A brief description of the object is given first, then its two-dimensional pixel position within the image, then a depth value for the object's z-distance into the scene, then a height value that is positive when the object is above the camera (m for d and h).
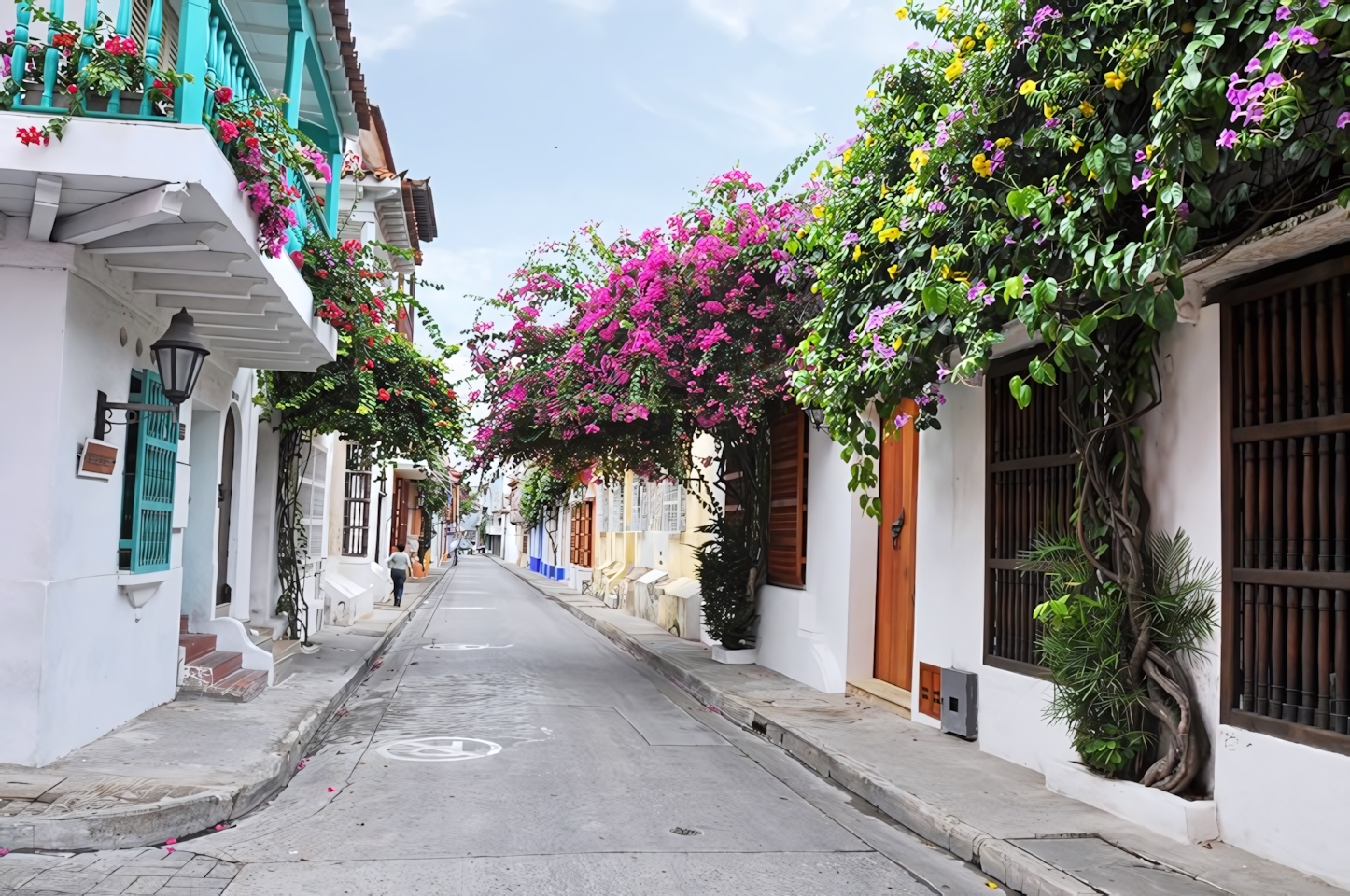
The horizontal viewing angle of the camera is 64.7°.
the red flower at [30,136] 5.94 +1.94
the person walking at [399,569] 26.16 -1.86
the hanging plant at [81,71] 6.23 +2.49
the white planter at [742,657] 14.88 -2.15
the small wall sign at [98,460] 7.34 +0.18
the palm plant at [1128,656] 6.30 -0.89
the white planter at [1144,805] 5.89 -1.72
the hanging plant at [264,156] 6.99 +2.24
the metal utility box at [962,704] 8.85 -1.63
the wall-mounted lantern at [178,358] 7.32 +0.89
